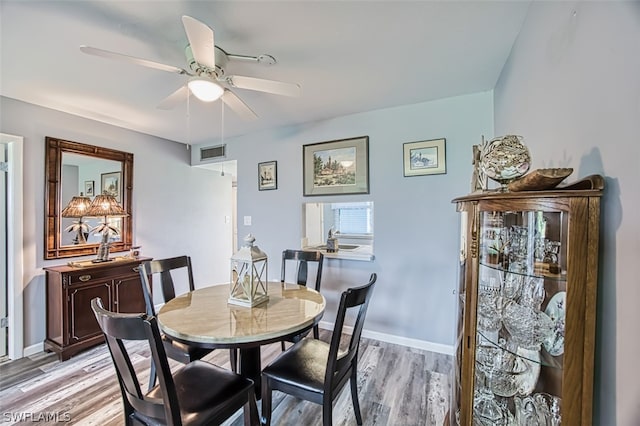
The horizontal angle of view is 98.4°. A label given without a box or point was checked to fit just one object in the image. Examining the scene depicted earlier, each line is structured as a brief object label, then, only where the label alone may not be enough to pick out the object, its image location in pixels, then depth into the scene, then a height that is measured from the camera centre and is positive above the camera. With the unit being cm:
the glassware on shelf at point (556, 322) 95 -39
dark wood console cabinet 260 -90
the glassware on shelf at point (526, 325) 105 -45
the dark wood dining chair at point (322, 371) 138 -89
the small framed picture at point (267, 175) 360 +47
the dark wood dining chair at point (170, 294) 183 -65
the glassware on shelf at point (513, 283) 116 -30
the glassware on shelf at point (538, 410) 100 -76
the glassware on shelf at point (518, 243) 113 -13
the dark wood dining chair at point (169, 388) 106 -88
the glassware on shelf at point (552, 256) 100 -16
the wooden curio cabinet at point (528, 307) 85 -36
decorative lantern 168 -41
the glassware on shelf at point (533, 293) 109 -32
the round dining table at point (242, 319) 131 -58
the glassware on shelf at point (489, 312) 115 -42
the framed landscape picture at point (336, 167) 305 +52
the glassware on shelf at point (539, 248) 107 -14
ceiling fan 141 +81
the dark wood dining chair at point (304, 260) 248 -44
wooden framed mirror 283 +28
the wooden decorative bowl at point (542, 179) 93 +12
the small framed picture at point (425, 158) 269 +54
